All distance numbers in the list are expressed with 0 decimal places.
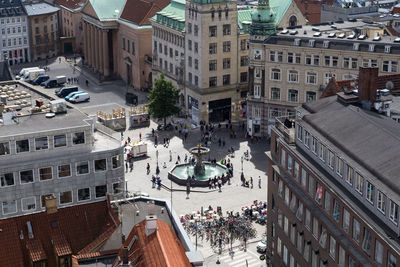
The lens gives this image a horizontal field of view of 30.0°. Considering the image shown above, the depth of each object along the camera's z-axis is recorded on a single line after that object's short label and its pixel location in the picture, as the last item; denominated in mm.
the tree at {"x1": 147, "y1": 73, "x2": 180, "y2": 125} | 148875
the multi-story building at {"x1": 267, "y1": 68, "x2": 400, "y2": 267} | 62188
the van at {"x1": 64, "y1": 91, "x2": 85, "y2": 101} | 172000
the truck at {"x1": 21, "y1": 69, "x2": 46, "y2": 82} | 188375
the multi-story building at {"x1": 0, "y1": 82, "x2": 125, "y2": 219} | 69812
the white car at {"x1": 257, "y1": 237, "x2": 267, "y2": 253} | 96525
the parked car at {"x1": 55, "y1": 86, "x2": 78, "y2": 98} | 175412
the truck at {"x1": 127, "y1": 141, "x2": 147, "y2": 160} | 132875
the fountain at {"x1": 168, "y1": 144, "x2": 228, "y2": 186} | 120875
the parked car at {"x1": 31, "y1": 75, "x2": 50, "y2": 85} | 186625
